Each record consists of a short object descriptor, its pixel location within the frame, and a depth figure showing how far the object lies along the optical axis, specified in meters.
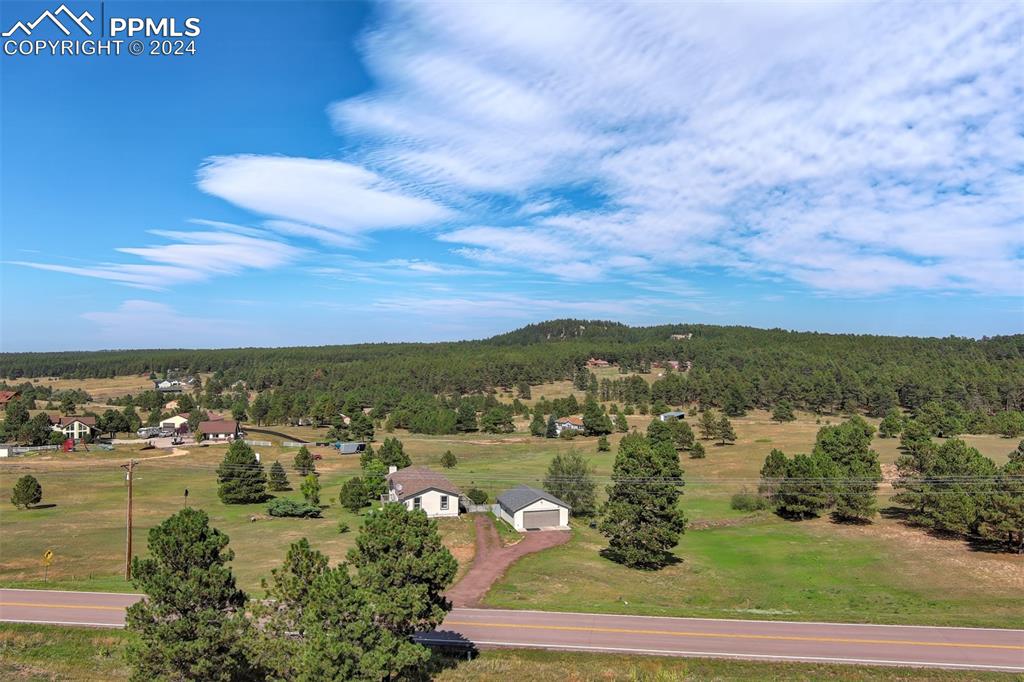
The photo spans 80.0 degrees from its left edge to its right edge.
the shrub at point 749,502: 69.94
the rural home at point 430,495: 61.50
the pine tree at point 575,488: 66.69
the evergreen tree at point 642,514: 48.47
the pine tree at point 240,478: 70.56
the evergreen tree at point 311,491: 68.50
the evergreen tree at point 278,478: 78.50
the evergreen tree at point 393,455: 85.50
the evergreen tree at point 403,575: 22.89
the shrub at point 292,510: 63.78
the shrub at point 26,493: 62.66
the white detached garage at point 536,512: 58.28
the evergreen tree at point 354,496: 65.62
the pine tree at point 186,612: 21.47
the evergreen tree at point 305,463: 89.31
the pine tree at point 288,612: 21.59
